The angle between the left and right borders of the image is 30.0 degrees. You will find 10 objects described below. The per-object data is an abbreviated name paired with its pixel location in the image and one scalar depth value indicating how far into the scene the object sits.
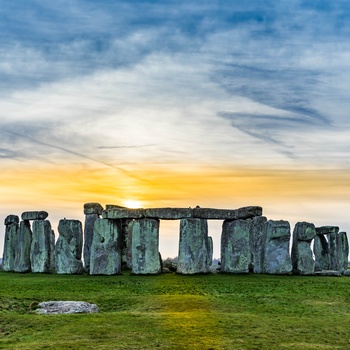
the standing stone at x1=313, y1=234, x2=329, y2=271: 35.59
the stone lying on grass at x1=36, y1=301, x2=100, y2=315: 17.35
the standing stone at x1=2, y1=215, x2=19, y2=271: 34.47
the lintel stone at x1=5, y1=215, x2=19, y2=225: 34.66
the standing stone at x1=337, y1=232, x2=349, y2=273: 35.94
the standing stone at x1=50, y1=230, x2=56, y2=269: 32.59
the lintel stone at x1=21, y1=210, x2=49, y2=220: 32.63
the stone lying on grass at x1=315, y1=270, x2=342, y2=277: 29.95
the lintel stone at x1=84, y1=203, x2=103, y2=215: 33.62
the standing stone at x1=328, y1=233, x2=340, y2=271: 35.47
